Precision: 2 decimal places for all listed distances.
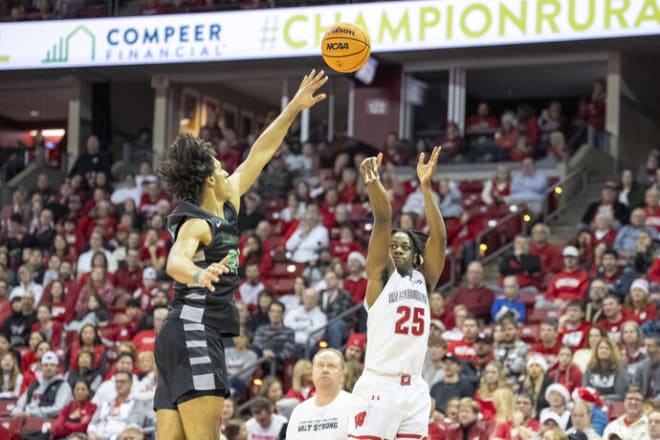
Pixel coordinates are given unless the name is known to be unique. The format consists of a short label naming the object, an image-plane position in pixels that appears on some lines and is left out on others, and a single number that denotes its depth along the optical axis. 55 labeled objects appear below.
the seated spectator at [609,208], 16.50
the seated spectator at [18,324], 16.89
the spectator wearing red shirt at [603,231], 15.96
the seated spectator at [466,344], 13.46
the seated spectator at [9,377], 15.20
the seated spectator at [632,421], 11.02
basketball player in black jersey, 6.11
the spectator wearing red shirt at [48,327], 16.56
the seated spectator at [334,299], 15.43
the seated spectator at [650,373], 12.24
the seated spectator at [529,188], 18.19
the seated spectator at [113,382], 13.83
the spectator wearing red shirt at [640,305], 13.47
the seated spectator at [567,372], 12.38
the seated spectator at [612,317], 13.26
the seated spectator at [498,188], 18.23
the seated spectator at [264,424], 12.12
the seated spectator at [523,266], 15.65
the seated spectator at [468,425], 11.57
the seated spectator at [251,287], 16.39
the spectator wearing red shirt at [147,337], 15.06
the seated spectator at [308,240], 17.50
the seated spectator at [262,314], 15.34
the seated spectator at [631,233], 15.59
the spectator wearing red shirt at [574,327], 13.28
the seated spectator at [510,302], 14.69
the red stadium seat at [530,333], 14.17
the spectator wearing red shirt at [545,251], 15.79
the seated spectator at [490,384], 12.30
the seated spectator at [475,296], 15.11
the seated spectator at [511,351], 13.06
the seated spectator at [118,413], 13.29
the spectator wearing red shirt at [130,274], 17.86
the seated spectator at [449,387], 12.34
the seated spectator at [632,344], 12.52
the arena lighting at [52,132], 27.84
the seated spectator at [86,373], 14.51
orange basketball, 9.18
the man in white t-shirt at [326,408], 8.84
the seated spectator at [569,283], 14.76
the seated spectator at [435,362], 12.99
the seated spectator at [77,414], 13.69
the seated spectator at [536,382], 12.15
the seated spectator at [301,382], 13.16
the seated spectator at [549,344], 13.24
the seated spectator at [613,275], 14.12
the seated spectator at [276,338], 14.49
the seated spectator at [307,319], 15.02
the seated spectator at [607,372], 12.12
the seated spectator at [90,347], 15.03
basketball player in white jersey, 7.57
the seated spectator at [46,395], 14.38
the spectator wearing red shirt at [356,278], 15.88
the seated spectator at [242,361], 14.21
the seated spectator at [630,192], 16.64
